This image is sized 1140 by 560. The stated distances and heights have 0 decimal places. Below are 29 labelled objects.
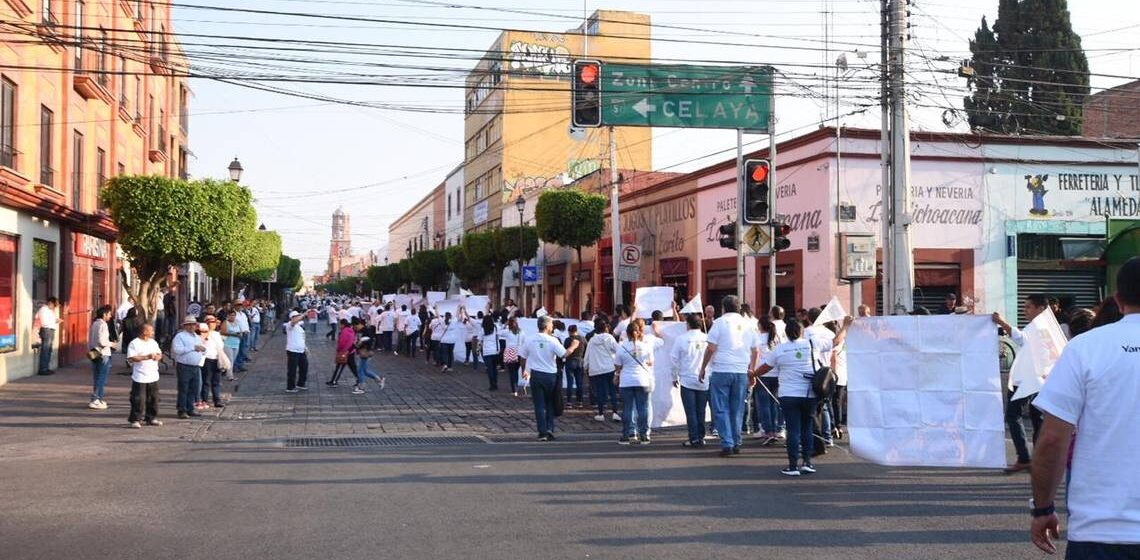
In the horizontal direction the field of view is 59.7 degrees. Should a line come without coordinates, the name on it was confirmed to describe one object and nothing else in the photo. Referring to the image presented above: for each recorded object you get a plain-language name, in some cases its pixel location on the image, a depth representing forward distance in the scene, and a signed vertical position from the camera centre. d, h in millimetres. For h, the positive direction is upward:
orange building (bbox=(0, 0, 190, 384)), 19938 +3298
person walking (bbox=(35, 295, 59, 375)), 20734 -499
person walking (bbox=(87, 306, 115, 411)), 15500 -807
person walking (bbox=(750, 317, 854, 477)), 10125 -946
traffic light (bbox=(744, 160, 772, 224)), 17219 +1947
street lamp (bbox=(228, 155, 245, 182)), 32094 +4360
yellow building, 57812 +9969
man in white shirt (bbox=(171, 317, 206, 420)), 14781 -834
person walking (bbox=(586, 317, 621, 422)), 14641 -863
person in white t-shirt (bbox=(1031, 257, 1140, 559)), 3566 -484
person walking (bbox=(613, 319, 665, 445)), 12516 -932
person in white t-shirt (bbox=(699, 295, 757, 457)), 11531 -737
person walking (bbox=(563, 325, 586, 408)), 16550 -1030
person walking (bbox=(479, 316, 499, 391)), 20500 -965
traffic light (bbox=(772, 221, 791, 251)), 17625 +1216
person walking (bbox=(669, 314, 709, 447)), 12102 -933
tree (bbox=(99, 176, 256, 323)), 22250 +1885
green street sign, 16625 +3592
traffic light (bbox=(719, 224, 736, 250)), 18286 +1210
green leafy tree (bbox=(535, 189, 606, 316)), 35250 +3131
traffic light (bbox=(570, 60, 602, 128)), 15289 +3243
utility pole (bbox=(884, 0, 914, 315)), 15500 +2038
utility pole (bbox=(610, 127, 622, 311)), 26859 +2248
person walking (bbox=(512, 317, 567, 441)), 12836 -867
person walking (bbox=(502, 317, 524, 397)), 19047 -898
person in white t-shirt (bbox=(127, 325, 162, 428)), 13836 -939
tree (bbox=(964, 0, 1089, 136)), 36844 +9266
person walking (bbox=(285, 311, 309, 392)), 19625 -936
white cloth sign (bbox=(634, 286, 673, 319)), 19328 +95
